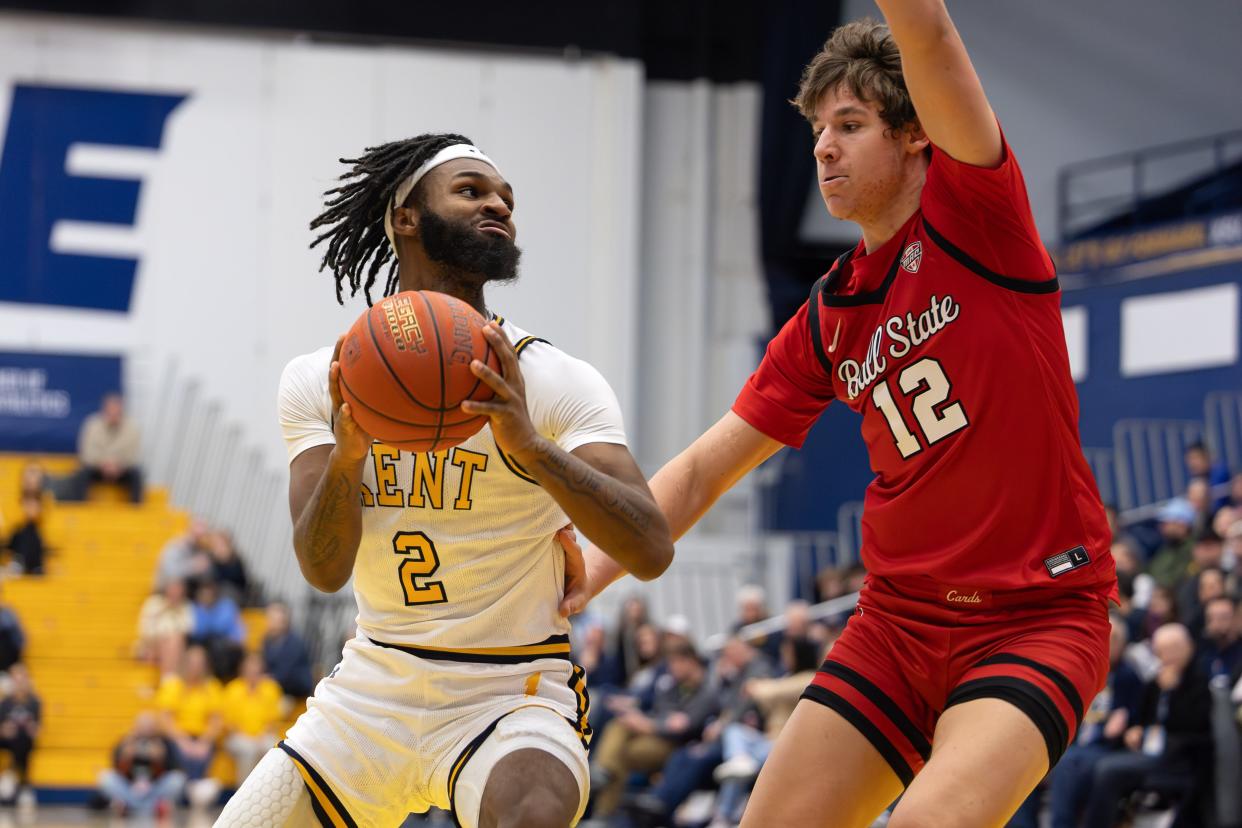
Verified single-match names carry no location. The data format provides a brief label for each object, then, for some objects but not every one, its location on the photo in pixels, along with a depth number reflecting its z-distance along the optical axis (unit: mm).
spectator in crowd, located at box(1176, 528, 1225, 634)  11352
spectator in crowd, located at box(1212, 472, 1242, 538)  12578
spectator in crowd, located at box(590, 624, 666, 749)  14453
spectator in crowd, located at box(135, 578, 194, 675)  17438
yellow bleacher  17281
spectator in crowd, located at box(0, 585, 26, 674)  16959
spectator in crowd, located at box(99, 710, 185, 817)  15570
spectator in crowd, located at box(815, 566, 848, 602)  16703
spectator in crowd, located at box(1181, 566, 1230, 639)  10906
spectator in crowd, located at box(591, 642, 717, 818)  13711
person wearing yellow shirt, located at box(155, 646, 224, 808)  15852
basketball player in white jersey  3957
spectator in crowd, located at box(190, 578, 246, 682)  17156
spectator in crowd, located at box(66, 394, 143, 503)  19766
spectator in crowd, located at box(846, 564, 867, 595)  15802
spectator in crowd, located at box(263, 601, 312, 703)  16891
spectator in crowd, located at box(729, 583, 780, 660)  15750
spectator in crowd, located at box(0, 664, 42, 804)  16047
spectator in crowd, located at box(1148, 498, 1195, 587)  13031
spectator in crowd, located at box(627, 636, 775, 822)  13102
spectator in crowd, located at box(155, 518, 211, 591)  18328
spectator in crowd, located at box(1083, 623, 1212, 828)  9883
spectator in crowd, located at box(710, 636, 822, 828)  12508
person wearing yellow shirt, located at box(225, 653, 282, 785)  16094
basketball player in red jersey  3834
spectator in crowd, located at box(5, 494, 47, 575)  18688
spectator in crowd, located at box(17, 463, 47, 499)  18984
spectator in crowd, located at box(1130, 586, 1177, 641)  10781
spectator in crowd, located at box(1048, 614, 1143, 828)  10383
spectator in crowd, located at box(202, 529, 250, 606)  18719
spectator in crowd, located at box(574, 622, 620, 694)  15867
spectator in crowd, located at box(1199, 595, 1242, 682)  10211
